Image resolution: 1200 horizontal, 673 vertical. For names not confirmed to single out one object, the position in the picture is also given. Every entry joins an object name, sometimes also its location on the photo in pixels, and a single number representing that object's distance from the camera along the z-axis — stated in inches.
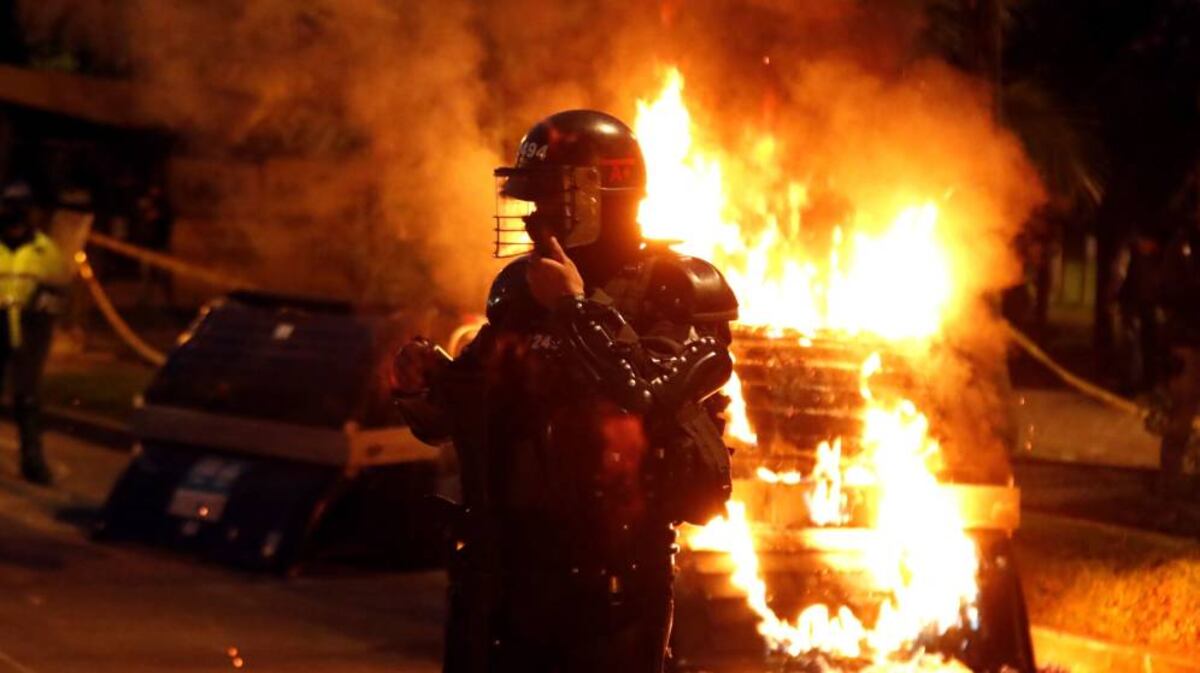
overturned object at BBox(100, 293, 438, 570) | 735.7
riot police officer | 318.3
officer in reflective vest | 918.4
